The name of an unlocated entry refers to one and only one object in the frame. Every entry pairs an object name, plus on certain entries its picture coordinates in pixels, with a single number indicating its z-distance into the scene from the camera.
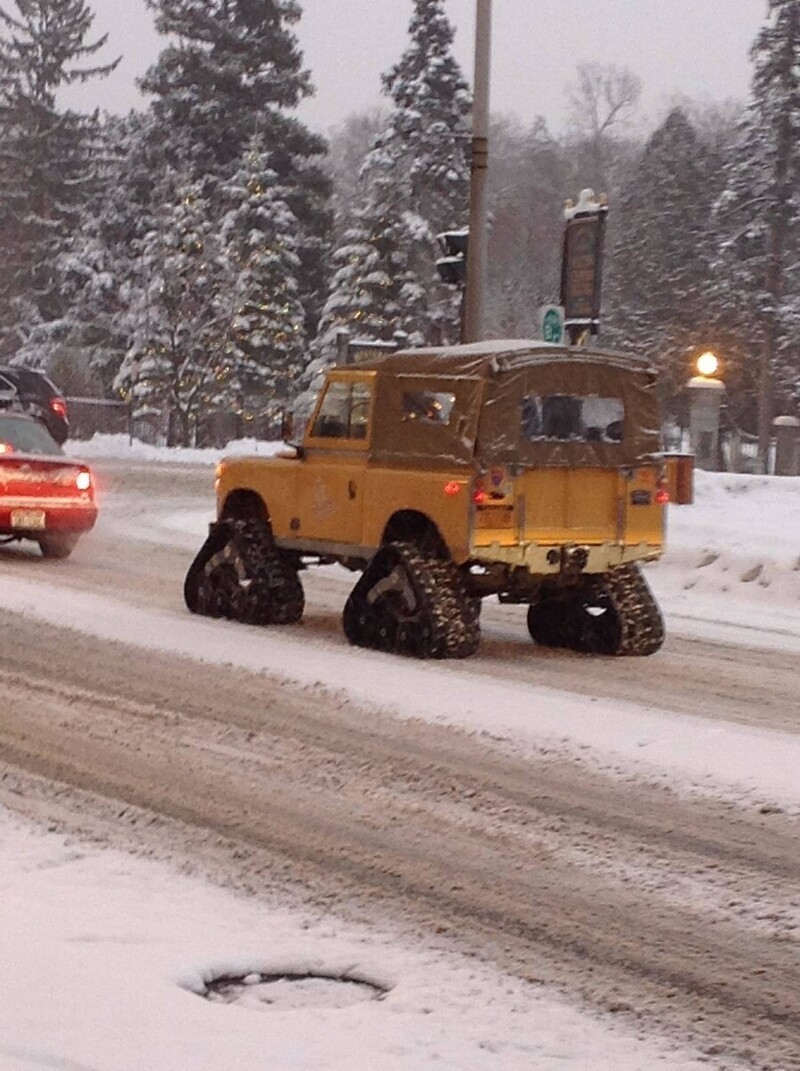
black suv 34.03
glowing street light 26.58
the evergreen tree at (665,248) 69.31
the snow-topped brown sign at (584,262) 22.92
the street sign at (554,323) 21.36
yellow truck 12.59
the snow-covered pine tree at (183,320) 51.91
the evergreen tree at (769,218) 59.78
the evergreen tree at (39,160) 71.81
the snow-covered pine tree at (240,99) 61.03
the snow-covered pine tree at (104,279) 62.34
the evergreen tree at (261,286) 54.12
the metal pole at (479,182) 20.22
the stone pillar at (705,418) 27.66
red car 18.12
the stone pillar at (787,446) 34.16
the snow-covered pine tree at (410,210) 52.84
